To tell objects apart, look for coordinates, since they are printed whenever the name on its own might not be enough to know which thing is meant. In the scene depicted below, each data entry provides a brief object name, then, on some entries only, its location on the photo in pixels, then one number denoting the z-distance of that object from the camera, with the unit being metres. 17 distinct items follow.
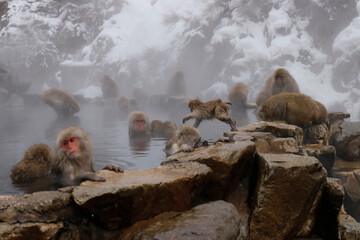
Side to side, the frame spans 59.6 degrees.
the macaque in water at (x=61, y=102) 8.66
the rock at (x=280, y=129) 3.56
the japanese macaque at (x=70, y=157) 2.14
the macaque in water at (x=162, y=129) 5.35
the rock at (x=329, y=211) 2.08
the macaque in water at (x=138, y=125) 5.32
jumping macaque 3.74
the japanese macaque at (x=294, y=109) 4.29
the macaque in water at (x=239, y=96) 8.83
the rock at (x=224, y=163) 2.18
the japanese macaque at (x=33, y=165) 2.38
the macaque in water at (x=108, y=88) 13.95
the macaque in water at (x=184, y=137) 3.22
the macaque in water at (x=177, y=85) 13.77
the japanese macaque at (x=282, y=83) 6.02
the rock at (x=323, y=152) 3.61
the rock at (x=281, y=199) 2.03
